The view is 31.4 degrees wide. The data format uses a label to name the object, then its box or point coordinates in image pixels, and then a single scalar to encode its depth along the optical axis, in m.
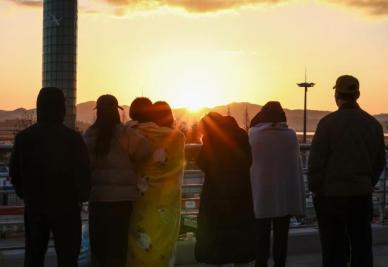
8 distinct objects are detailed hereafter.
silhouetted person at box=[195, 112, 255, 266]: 5.72
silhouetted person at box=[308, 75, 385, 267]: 5.74
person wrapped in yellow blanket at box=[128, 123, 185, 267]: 5.69
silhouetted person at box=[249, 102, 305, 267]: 6.62
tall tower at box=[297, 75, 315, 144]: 91.05
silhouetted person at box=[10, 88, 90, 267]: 5.08
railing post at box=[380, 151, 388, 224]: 9.44
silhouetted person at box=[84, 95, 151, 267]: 5.42
